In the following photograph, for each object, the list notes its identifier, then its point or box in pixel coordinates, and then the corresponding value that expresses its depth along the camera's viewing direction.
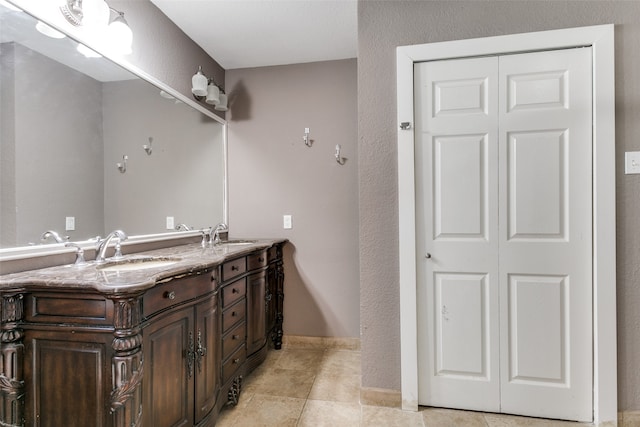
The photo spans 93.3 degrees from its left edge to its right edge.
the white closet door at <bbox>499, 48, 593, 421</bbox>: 1.63
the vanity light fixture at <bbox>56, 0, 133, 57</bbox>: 1.41
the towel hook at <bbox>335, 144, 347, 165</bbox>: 2.64
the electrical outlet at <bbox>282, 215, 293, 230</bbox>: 2.73
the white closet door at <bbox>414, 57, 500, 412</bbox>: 1.72
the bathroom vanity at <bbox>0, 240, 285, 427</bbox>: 1.04
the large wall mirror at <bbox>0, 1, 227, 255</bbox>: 1.21
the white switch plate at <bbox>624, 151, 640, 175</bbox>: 1.60
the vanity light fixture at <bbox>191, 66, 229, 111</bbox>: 2.32
